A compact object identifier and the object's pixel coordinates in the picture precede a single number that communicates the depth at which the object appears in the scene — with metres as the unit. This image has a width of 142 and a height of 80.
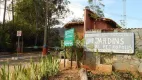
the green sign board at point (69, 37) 5.10
